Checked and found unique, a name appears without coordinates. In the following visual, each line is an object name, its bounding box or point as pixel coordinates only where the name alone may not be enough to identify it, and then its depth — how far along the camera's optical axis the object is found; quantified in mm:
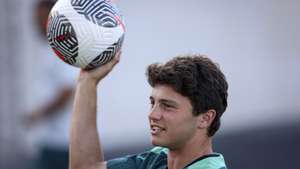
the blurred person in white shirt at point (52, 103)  16594
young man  11281
